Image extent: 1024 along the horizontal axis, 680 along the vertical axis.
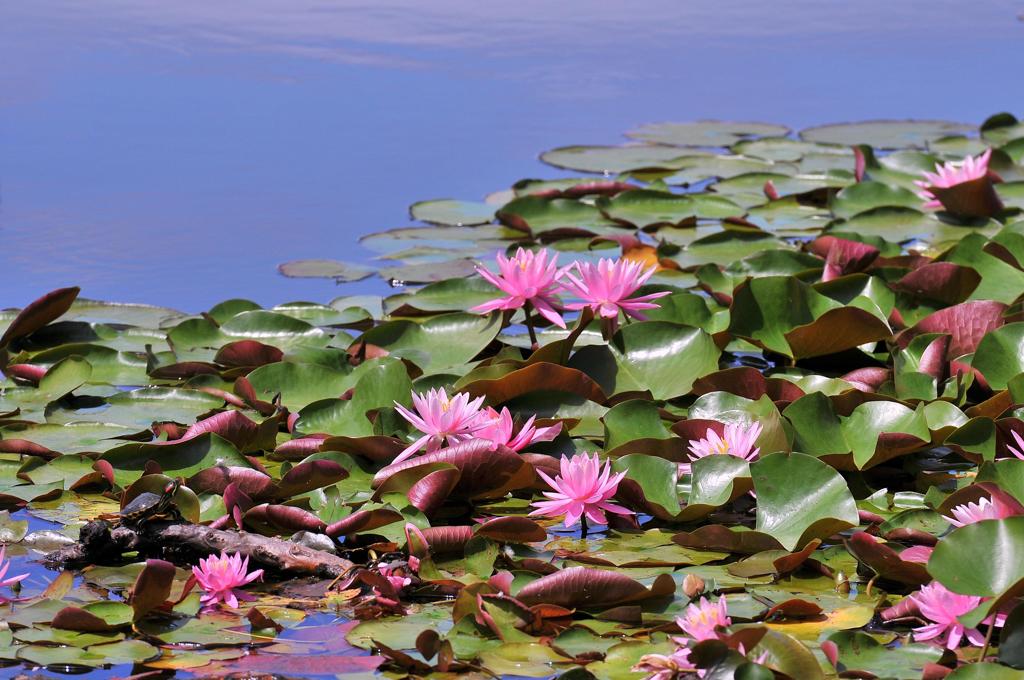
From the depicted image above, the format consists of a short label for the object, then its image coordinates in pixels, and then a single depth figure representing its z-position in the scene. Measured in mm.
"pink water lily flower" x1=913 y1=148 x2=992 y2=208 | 8508
